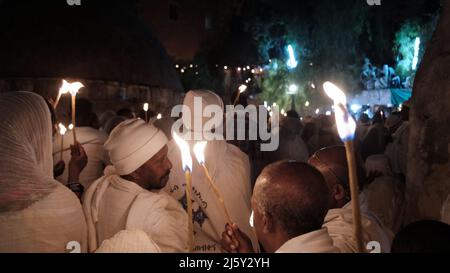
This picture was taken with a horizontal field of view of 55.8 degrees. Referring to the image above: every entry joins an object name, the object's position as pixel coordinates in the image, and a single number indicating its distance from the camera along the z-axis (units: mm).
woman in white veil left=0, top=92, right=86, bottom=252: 1982
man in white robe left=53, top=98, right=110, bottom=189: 4262
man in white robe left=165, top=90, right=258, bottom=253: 3328
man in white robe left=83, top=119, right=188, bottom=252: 2494
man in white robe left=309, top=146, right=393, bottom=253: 2241
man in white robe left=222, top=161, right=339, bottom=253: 1877
